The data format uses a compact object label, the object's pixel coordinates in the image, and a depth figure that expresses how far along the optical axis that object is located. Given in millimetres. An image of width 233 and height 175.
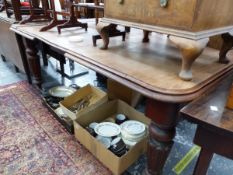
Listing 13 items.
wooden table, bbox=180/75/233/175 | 534
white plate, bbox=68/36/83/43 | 1047
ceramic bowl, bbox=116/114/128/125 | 1243
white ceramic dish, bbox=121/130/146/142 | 1087
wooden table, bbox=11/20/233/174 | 589
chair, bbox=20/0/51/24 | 1517
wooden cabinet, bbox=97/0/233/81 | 558
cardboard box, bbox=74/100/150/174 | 969
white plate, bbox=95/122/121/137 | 1138
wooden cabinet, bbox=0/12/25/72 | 1694
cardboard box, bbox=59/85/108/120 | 1215
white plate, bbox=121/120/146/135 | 1098
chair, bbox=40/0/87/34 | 1305
